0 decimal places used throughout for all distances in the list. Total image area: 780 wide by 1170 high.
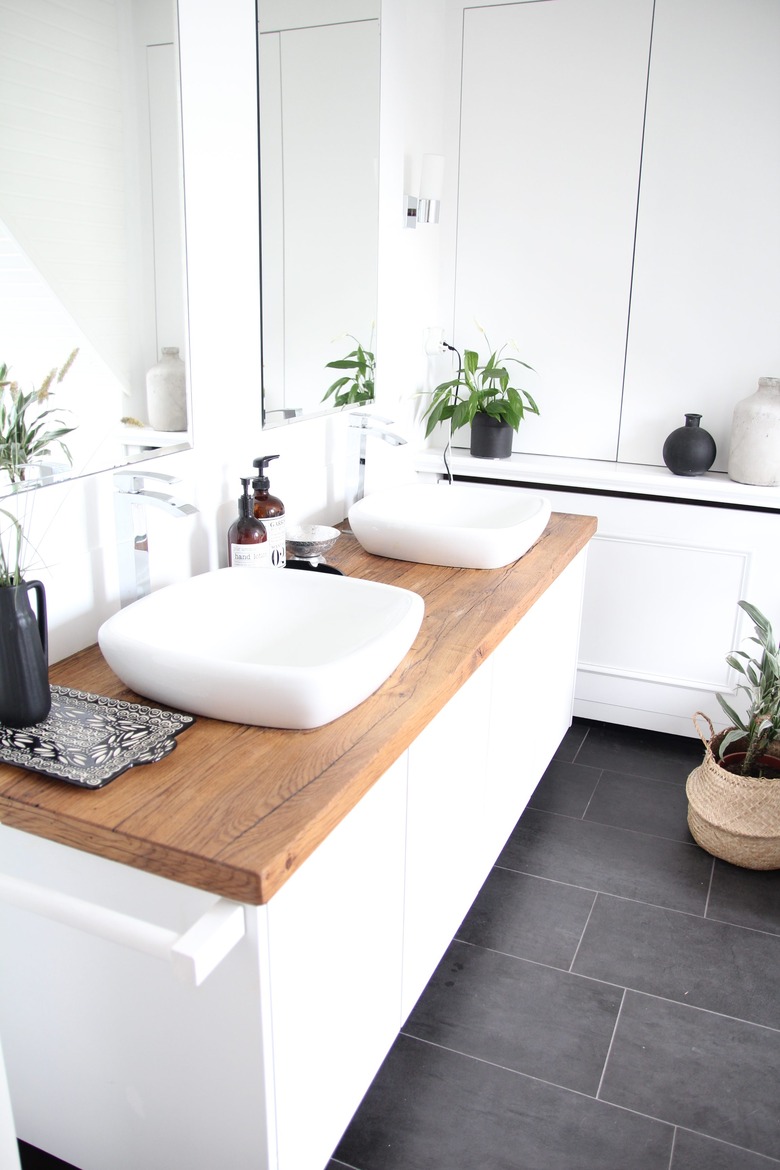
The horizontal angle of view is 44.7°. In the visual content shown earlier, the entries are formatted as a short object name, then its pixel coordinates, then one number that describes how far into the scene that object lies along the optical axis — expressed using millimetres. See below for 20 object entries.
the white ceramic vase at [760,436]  2574
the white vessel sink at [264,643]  1239
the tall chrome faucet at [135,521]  1505
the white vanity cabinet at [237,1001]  1119
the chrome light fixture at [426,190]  2590
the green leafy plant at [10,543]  1347
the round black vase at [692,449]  2697
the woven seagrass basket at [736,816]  2211
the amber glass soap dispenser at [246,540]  1729
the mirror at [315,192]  1893
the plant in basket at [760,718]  2277
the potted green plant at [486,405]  2873
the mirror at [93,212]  1279
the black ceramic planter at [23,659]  1177
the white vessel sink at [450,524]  1989
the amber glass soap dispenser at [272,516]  1783
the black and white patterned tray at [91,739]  1156
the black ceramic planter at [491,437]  2924
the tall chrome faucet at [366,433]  2361
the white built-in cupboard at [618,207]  2588
